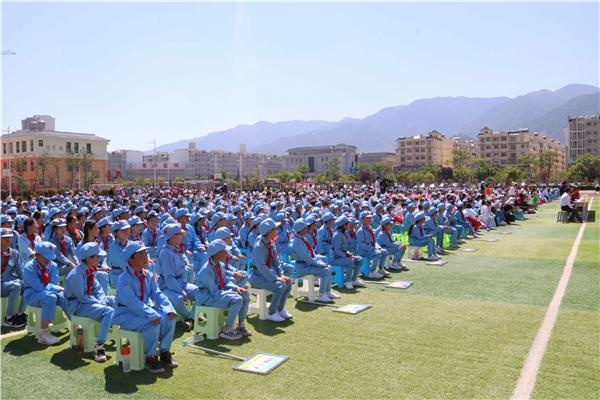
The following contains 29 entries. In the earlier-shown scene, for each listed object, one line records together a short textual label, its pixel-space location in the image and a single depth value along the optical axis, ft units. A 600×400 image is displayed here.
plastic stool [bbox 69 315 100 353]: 22.57
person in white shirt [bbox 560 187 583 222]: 81.30
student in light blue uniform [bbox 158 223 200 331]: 25.82
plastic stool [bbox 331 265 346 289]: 36.06
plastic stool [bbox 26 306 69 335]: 24.20
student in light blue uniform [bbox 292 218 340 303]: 32.19
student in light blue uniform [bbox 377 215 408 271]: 42.68
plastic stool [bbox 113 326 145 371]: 20.33
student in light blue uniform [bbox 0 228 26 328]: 26.45
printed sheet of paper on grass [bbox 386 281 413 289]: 35.65
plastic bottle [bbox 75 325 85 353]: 22.77
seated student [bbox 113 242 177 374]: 20.33
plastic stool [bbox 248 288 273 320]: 27.90
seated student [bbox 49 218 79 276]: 30.22
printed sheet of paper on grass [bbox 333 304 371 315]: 28.90
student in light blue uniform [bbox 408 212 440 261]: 47.62
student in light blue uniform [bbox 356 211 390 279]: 39.34
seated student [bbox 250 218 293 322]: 27.78
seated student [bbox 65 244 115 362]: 22.30
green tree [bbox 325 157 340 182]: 327.47
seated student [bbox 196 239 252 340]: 24.43
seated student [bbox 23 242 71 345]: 23.88
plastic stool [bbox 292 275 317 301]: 32.01
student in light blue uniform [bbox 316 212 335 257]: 37.70
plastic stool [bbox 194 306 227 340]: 24.54
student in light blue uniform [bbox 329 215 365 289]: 35.88
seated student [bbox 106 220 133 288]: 28.86
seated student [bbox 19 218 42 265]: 29.91
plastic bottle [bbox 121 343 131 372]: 20.34
